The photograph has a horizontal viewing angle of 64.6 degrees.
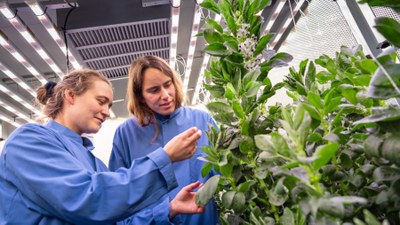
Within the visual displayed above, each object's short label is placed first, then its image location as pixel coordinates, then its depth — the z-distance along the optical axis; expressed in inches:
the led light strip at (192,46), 107.3
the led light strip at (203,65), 107.8
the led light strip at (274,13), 107.5
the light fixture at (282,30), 116.5
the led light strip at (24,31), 91.3
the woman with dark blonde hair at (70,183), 38.7
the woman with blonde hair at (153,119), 60.8
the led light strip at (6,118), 190.0
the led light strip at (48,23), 89.4
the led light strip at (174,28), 97.2
